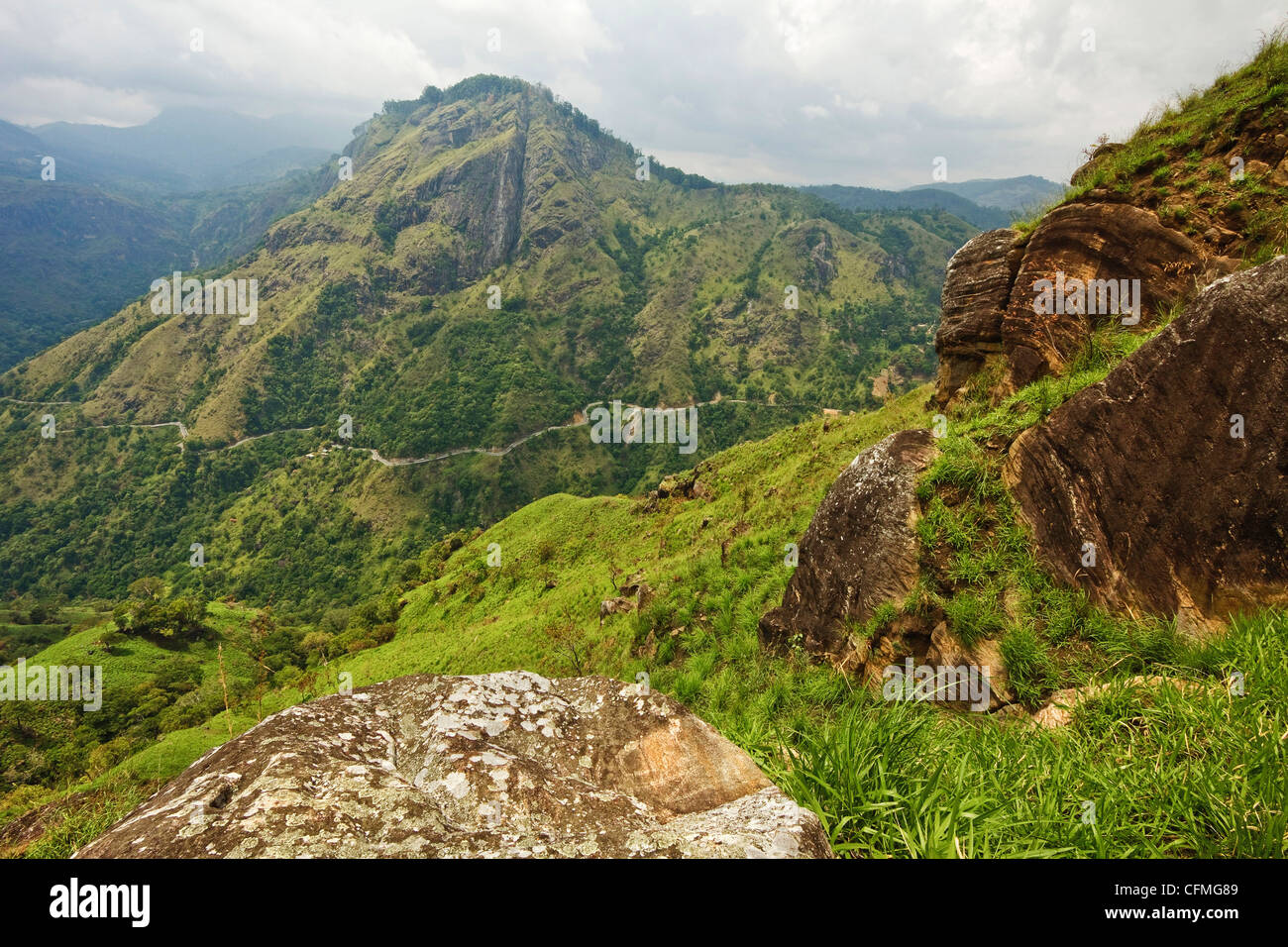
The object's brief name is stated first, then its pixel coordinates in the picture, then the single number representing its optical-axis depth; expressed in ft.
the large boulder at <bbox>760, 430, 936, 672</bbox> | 27.73
